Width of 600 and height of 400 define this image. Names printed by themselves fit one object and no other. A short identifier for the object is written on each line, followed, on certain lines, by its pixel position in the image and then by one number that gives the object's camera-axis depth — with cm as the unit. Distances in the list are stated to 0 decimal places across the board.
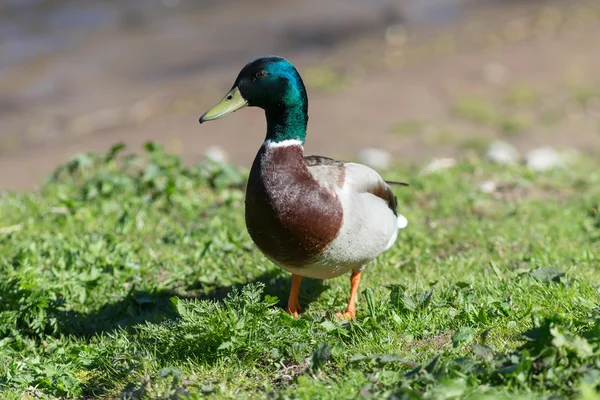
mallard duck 741
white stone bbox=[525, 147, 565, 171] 1392
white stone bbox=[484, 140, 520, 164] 1408
